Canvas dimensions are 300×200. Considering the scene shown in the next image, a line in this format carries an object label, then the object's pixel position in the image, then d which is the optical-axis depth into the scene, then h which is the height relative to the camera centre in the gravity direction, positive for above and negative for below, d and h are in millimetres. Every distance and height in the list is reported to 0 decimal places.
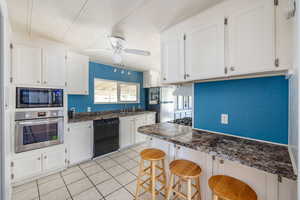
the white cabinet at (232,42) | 1054 +598
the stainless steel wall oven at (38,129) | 1981 -525
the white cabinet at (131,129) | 3432 -857
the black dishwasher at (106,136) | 2887 -895
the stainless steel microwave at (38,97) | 2000 +20
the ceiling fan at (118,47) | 2156 +916
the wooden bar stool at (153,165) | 1548 -845
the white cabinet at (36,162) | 1968 -1087
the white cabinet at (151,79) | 4641 +763
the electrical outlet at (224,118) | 1634 -251
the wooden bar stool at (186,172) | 1232 -745
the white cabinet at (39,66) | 2002 +562
